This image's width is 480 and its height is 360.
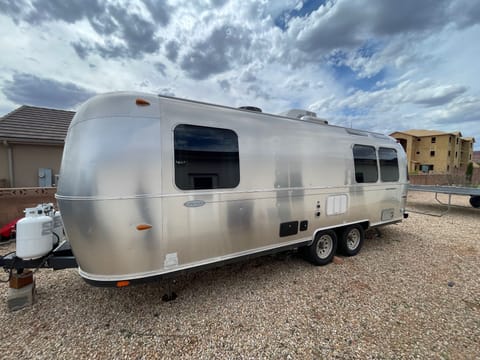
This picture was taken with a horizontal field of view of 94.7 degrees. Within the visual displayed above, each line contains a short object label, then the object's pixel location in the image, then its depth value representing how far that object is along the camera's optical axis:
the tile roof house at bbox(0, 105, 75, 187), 8.12
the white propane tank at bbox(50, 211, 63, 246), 3.19
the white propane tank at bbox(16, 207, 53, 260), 2.75
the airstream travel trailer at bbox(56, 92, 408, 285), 2.39
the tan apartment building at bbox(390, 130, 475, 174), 35.41
